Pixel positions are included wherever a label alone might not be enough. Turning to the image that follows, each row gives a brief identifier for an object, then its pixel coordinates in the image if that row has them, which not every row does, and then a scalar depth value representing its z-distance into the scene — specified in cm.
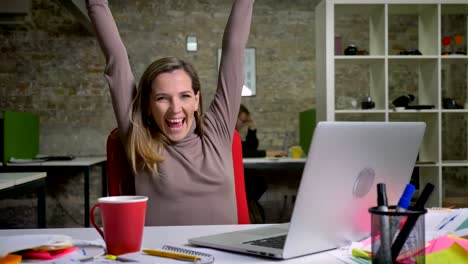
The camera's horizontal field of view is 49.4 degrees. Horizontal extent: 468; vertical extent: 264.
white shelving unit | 421
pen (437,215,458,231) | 115
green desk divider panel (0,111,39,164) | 506
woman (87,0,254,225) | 153
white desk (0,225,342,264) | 97
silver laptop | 88
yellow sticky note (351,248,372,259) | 97
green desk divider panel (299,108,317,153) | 547
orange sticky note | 91
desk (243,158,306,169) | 466
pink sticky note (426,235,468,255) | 95
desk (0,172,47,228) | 296
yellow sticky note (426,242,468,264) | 90
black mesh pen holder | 82
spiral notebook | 93
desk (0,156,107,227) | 500
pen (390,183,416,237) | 86
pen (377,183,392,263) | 83
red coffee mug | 95
